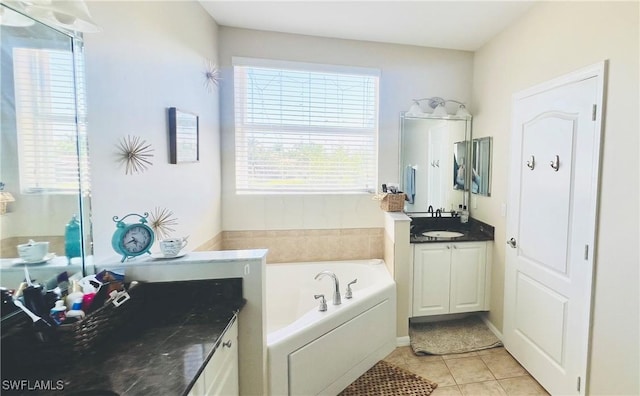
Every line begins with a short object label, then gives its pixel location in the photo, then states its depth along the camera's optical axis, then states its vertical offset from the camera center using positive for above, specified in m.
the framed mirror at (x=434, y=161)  3.12 +0.17
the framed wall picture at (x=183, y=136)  1.97 +0.28
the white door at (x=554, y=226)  1.77 -0.33
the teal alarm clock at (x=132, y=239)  1.37 -0.30
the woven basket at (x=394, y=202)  2.83 -0.24
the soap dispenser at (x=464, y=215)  3.20 -0.40
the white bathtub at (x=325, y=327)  1.78 -1.10
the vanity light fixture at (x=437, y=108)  3.06 +0.72
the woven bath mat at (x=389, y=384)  2.06 -1.48
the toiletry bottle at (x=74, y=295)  1.12 -0.46
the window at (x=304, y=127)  2.90 +0.49
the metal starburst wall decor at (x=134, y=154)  1.55 +0.12
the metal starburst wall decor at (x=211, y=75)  2.53 +0.88
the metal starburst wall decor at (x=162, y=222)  1.82 -0.29
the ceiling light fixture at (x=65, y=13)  1.02 +0.56
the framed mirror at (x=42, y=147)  0.99 +0.10
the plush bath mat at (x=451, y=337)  2.55 -1.45
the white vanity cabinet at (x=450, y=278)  2.71 -0.93
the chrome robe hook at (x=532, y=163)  2.20 +0.11
